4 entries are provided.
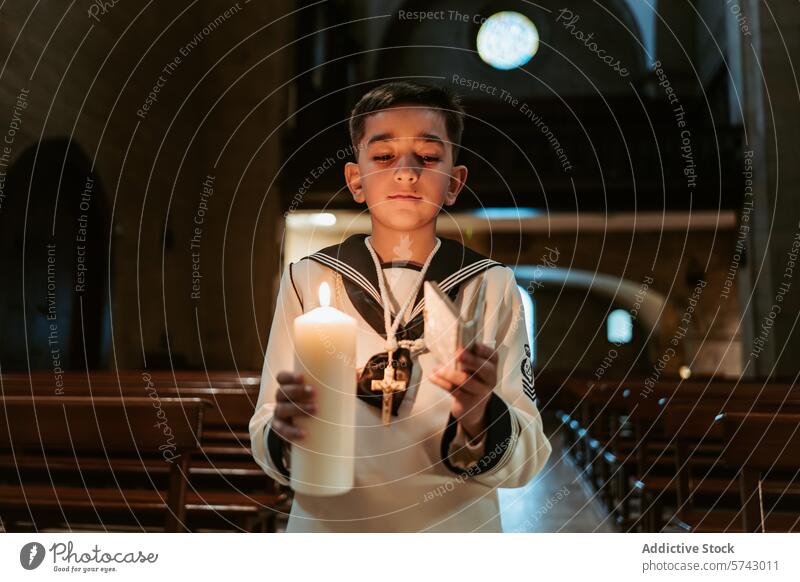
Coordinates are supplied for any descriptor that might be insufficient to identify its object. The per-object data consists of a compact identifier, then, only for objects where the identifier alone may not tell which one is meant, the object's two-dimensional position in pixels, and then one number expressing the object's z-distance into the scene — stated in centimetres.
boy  122
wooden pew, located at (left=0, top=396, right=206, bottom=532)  163
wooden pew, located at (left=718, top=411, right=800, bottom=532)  157
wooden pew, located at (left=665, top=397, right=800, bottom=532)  195
